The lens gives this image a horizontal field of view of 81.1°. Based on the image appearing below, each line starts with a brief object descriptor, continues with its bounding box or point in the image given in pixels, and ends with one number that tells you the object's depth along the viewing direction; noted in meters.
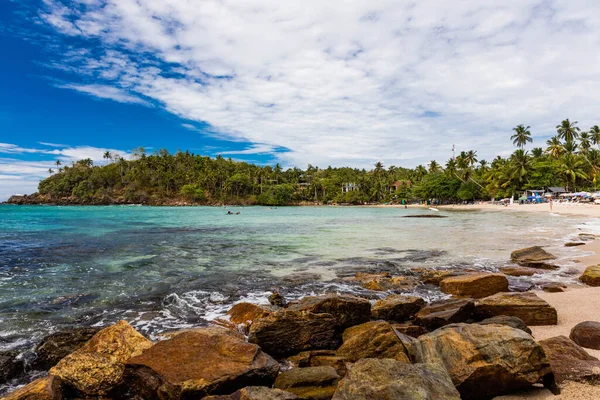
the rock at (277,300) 8.53
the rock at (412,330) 6.08
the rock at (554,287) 8.80
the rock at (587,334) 4.96
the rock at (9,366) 5.06
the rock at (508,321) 5.61
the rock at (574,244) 17.36
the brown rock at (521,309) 6.36
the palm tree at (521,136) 88.80
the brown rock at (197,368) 4.14
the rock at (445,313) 6.26
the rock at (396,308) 7.00
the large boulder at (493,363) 3.95
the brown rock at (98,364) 4.49
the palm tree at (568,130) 87.75
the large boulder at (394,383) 3.21
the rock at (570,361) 4.06
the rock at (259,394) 3.53
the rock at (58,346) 5.43
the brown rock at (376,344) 4.84
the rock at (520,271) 11.29
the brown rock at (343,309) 6.39
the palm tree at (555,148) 89.56
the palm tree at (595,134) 84.89
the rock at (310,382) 4.05
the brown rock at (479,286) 8.83
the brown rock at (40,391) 4.06
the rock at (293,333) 5.62
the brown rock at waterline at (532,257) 12.45
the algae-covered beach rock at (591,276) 9.25
